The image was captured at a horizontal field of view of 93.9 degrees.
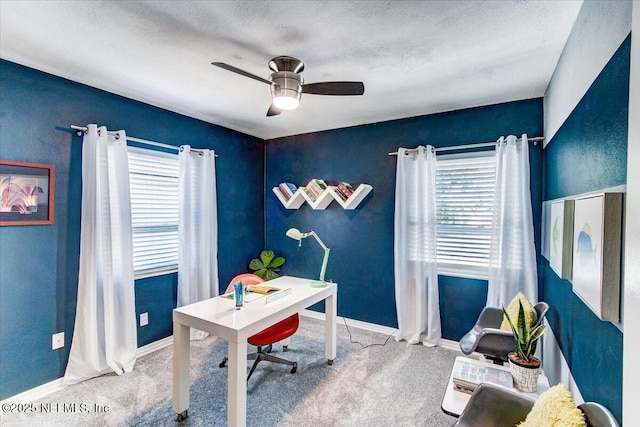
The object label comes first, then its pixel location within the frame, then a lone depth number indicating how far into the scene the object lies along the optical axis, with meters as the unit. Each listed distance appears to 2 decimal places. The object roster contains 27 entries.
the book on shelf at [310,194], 3.78
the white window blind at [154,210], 2.91
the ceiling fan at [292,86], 1.93
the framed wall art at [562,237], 1.51
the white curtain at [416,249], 3.08
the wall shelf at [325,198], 3.52
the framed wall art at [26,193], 2.11
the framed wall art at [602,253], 0.97
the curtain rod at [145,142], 2.45
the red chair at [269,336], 2.45
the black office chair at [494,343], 1.96
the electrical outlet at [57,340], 2.36
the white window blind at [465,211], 2.96
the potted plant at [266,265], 4.03
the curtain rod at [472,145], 2.68
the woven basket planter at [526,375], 1.53
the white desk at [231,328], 1.79
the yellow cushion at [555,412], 1.03
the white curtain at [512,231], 2.61
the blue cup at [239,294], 2.15
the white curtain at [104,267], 2.42
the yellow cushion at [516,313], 1.96
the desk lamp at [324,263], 2.80
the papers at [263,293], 2.36
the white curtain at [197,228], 3.19
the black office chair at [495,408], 1.28
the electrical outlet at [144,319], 2.96
